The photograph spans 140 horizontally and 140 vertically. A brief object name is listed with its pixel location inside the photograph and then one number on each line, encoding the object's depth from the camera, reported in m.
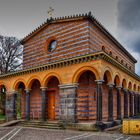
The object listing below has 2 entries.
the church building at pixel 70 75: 11.54
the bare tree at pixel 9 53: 24.30
